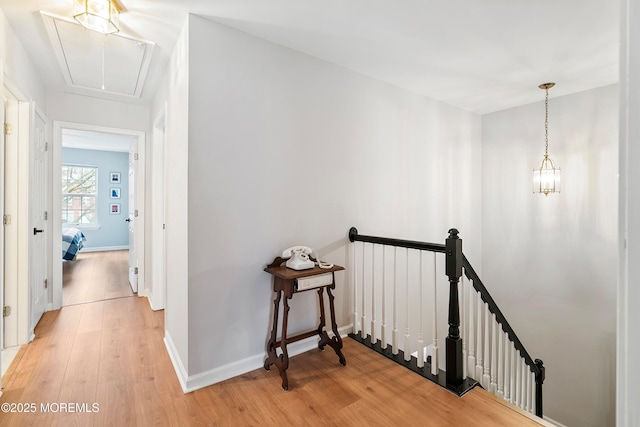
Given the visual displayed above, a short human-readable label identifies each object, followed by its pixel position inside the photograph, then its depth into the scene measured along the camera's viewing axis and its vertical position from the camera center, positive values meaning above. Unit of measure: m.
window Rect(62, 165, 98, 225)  7.12 +0.36
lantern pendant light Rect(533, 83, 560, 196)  3.59 +0.41
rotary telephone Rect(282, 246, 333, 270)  2.29 -0.35
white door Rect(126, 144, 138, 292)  3.89 -0.27
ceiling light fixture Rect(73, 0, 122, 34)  1.84 +1.14
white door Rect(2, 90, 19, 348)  2.53 -0.10
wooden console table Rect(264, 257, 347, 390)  2.15 -0.60
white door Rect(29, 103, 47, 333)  2.75 -0.08
